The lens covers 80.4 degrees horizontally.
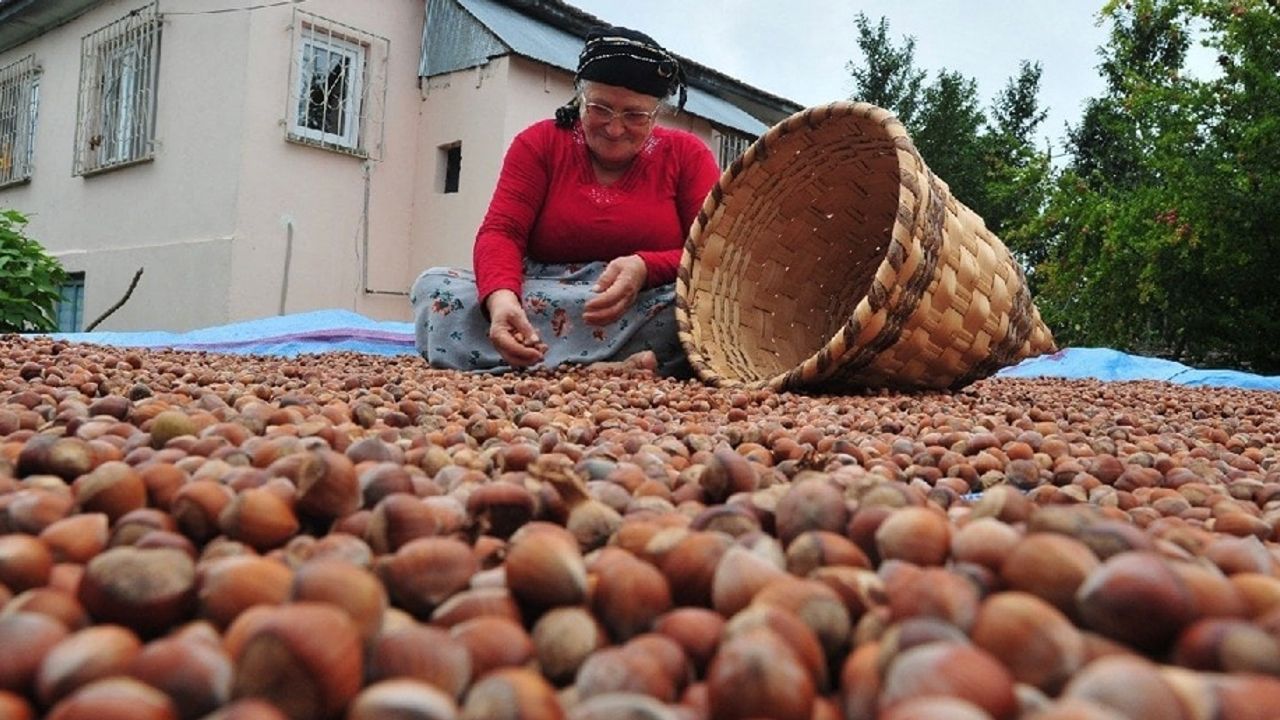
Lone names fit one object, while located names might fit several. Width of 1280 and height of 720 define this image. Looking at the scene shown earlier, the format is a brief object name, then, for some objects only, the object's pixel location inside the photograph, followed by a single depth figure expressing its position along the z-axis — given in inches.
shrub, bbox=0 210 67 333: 174.4
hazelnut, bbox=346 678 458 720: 5.2
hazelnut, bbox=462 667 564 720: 5.3
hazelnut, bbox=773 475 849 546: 8.4
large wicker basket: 83.4
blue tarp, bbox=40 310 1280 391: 139.7
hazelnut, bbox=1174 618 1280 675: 5.7
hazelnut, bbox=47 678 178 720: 5.1
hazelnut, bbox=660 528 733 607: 7.2
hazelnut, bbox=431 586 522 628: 6.8
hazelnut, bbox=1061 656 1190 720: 5.1
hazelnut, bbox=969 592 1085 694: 5.6
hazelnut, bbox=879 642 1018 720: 5.1
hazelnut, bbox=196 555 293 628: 6.6
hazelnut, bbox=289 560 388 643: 6.2
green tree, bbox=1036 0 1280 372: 201.7
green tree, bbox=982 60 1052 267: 285.7
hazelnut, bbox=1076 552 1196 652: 6.0
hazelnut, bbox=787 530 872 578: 7.6
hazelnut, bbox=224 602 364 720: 5.4
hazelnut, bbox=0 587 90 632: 6.5
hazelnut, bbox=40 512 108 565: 7.8
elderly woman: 97.9
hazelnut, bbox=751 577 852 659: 6.4
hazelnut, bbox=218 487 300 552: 8.2
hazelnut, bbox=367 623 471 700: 5.7
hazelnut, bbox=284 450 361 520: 8.8
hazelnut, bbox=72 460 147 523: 8.7
